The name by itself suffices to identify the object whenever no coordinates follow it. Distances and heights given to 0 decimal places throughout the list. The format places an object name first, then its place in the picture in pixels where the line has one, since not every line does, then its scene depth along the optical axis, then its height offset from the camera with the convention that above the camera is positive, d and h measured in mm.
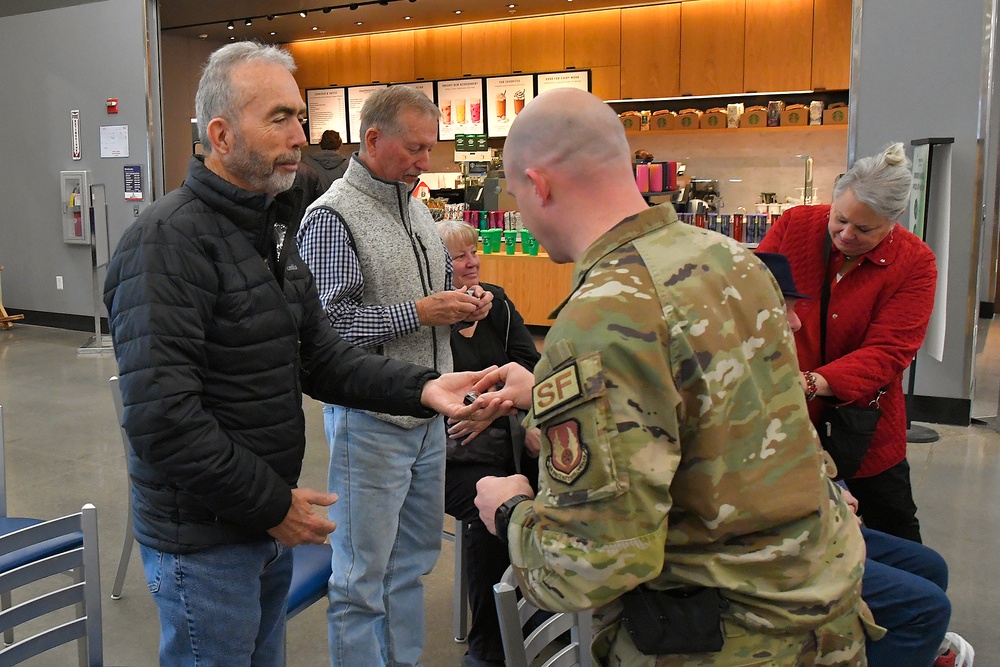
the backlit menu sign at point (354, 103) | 11648 +1473
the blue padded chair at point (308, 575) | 2271 -968
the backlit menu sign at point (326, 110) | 11812 +1408
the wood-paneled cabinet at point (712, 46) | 9000 +1719
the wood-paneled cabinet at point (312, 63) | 11891 +2062
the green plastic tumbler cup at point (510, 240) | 7969 -255
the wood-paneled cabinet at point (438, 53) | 10758 +1998
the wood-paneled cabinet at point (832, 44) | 8523 +1630
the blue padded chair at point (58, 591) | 1804 -790
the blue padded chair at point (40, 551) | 1892 -736
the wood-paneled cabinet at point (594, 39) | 9617 +1928
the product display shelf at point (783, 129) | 8922 +854
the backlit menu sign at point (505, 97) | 10258 +1367
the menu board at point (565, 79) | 9836 +1518
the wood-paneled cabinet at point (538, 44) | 9969 +1942
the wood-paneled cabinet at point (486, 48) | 10344 +1968
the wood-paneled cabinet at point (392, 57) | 11219 +2022
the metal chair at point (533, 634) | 1532 -821
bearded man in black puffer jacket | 1559 -281
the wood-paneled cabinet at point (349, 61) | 11570 +2038
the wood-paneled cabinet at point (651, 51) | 9320 +1726
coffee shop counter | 8039 -623
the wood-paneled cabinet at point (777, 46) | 8688 +1664
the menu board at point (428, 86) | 10977 +1598
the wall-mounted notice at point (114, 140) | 8398 +714
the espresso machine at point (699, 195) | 8734 +165
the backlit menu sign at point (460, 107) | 10633 +1299
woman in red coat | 2527 -286
